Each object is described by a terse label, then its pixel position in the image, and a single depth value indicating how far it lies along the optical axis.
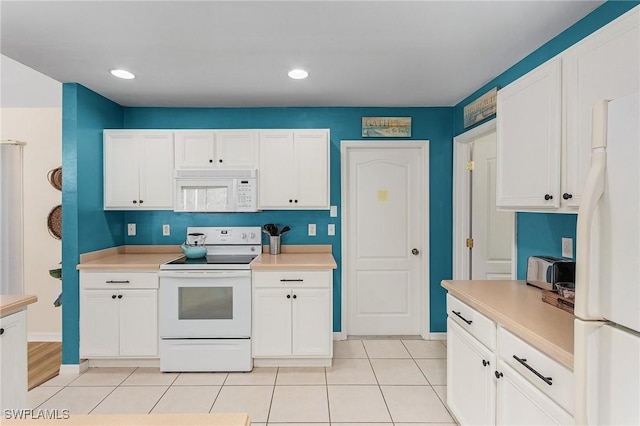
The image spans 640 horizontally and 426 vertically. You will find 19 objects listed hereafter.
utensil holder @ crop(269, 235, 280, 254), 3.56
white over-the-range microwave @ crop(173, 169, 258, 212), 3.32
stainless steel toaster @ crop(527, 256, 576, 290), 1.95
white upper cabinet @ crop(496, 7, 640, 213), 1.39
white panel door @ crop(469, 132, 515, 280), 3.53
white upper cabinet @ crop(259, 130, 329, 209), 3.36
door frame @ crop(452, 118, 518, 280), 3.56
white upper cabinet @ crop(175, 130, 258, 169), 3.37
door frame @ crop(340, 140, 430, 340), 3.71
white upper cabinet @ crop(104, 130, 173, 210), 3.37
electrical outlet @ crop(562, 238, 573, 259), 2.07
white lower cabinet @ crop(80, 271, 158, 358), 3.02
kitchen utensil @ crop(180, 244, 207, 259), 3.34
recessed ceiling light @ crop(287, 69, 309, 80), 2.76
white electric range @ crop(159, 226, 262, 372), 2.98
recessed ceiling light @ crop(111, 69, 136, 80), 2.77
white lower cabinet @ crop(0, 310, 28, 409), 1.75
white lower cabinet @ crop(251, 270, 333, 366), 3.02
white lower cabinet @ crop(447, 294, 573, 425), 1.31
